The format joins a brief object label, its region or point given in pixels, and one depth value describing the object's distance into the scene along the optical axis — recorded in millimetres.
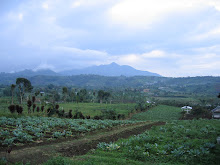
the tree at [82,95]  85775
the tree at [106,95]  88088
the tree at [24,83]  51688
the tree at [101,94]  86531
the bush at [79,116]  31347
